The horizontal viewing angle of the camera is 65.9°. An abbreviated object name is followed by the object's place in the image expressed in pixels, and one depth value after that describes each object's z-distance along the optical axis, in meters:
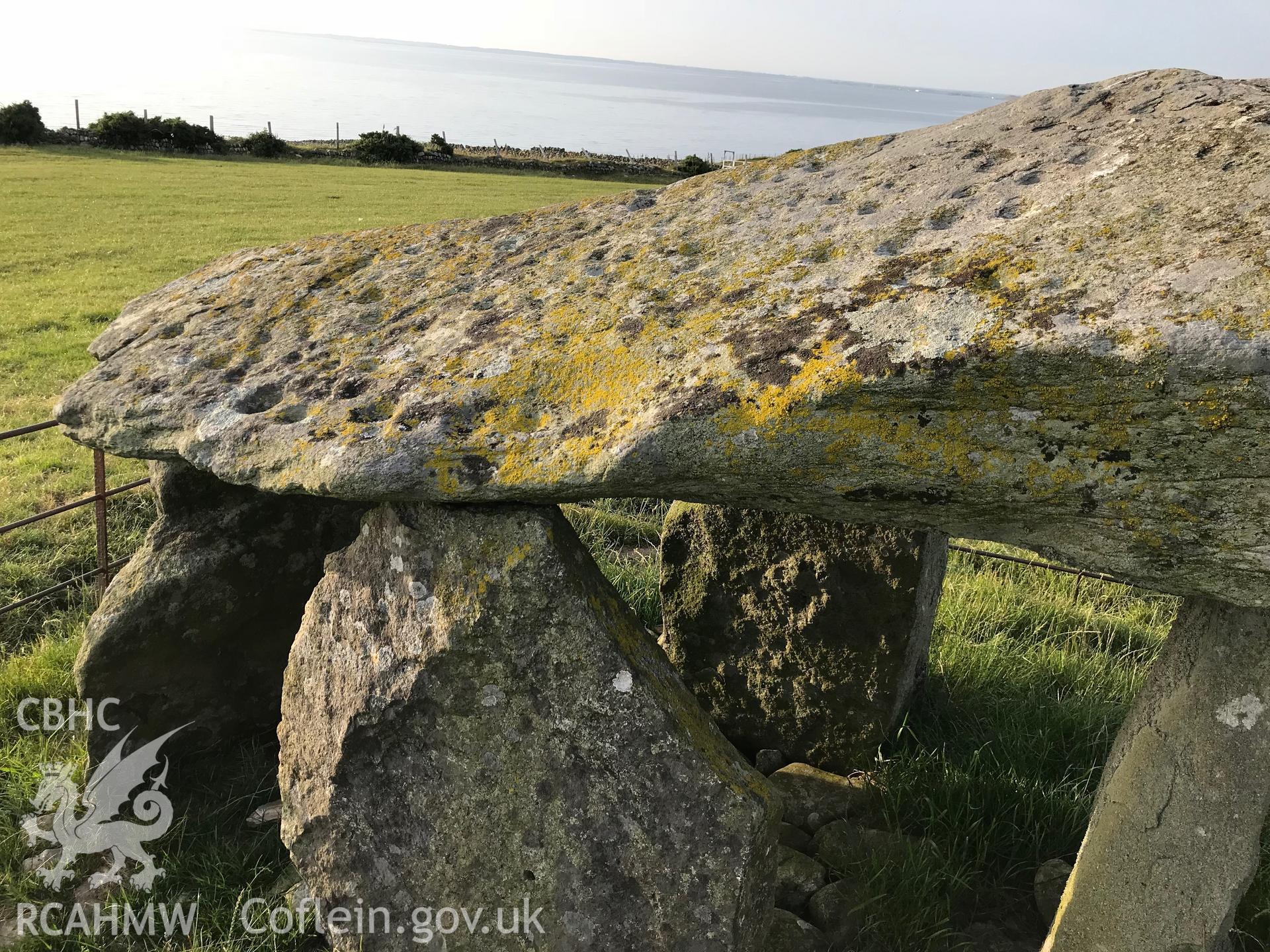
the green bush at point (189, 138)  39.00
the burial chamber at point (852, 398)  2.25
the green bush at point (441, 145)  43.75
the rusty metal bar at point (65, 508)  5.03
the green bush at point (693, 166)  40.90
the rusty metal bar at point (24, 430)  4.61
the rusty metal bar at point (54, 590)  5.17
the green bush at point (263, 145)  40.16
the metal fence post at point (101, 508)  5.29
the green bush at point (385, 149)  41.25
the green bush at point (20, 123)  34.00
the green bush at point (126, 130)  37.72
